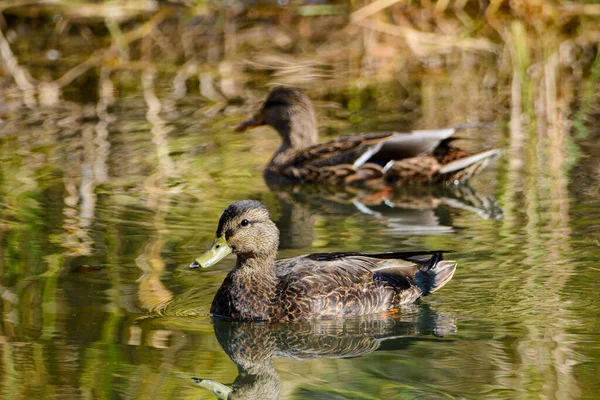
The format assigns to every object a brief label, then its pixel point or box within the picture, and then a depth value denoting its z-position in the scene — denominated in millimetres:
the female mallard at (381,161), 20469
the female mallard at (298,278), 13492
